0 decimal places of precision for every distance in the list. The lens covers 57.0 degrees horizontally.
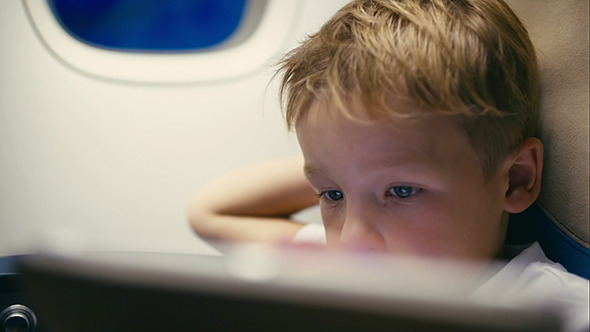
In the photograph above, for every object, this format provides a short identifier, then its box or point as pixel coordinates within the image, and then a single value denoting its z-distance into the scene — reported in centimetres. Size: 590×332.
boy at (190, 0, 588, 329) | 60
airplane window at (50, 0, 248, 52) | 129
